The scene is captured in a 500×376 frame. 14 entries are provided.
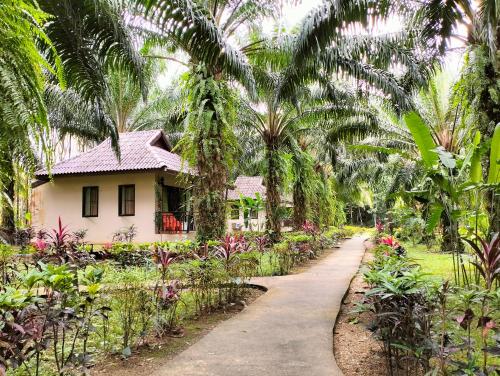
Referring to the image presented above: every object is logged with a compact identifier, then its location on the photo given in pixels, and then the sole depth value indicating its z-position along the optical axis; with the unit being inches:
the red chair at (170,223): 740.6
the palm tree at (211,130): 418.0
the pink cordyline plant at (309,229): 627.5
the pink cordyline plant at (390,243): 328.5
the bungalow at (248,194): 1327.5
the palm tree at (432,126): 585.0
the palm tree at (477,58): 273.4
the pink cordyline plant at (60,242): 309.5
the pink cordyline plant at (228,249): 308.3
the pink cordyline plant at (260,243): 478.2
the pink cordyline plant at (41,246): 342.2
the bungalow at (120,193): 734.5
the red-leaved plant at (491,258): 198.1
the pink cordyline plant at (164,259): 243.7
